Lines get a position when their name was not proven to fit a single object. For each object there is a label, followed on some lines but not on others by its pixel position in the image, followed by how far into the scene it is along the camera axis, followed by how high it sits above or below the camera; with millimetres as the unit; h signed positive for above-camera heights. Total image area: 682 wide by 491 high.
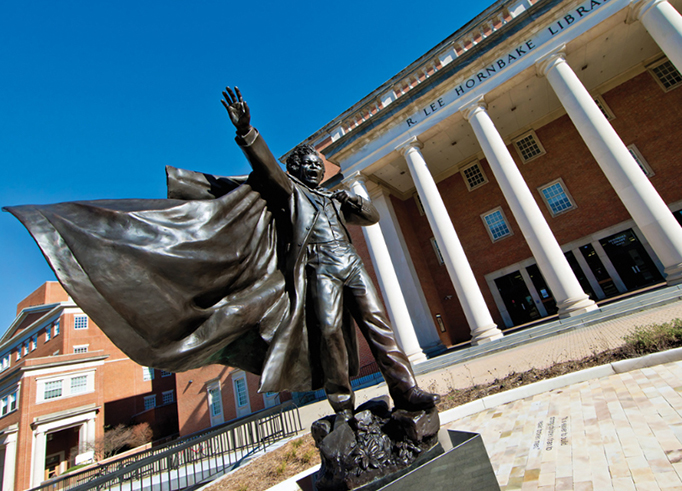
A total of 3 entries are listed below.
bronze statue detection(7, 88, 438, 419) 2117 +895
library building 12758 +7536
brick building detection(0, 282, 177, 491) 26781 +3701
